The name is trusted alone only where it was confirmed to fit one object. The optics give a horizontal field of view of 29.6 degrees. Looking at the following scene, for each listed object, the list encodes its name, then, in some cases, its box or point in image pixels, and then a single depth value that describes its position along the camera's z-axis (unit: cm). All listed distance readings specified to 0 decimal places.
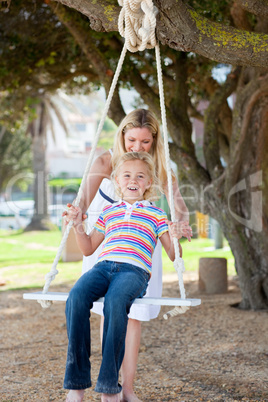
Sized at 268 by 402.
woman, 320
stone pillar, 713
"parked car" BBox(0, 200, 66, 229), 2186
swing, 275
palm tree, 1845
